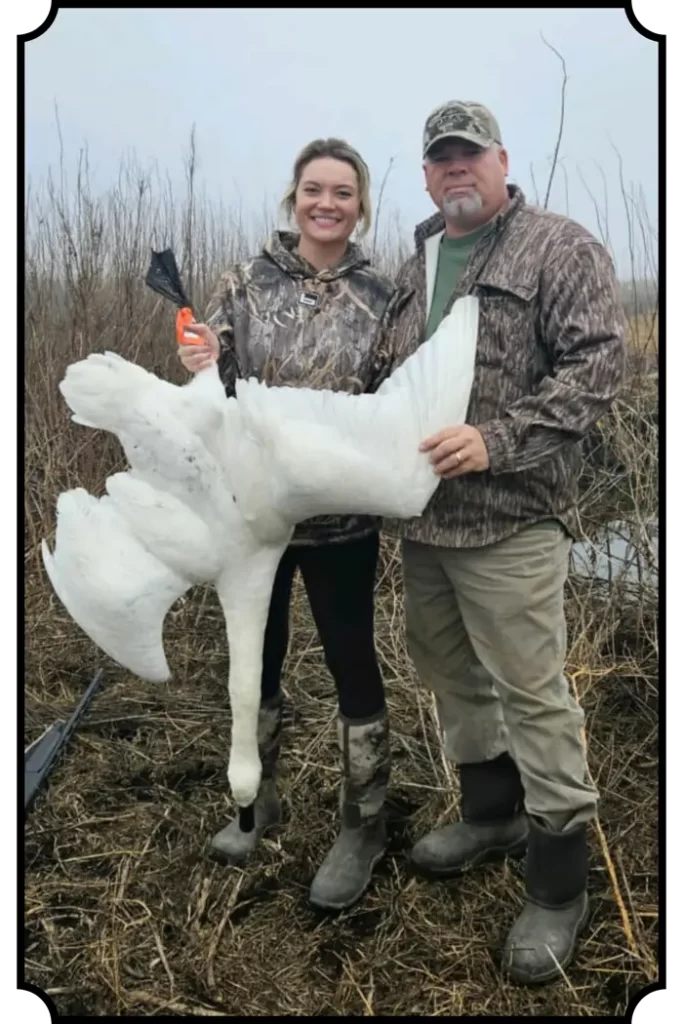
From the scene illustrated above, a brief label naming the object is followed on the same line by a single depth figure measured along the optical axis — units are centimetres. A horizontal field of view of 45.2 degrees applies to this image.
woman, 216
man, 191
